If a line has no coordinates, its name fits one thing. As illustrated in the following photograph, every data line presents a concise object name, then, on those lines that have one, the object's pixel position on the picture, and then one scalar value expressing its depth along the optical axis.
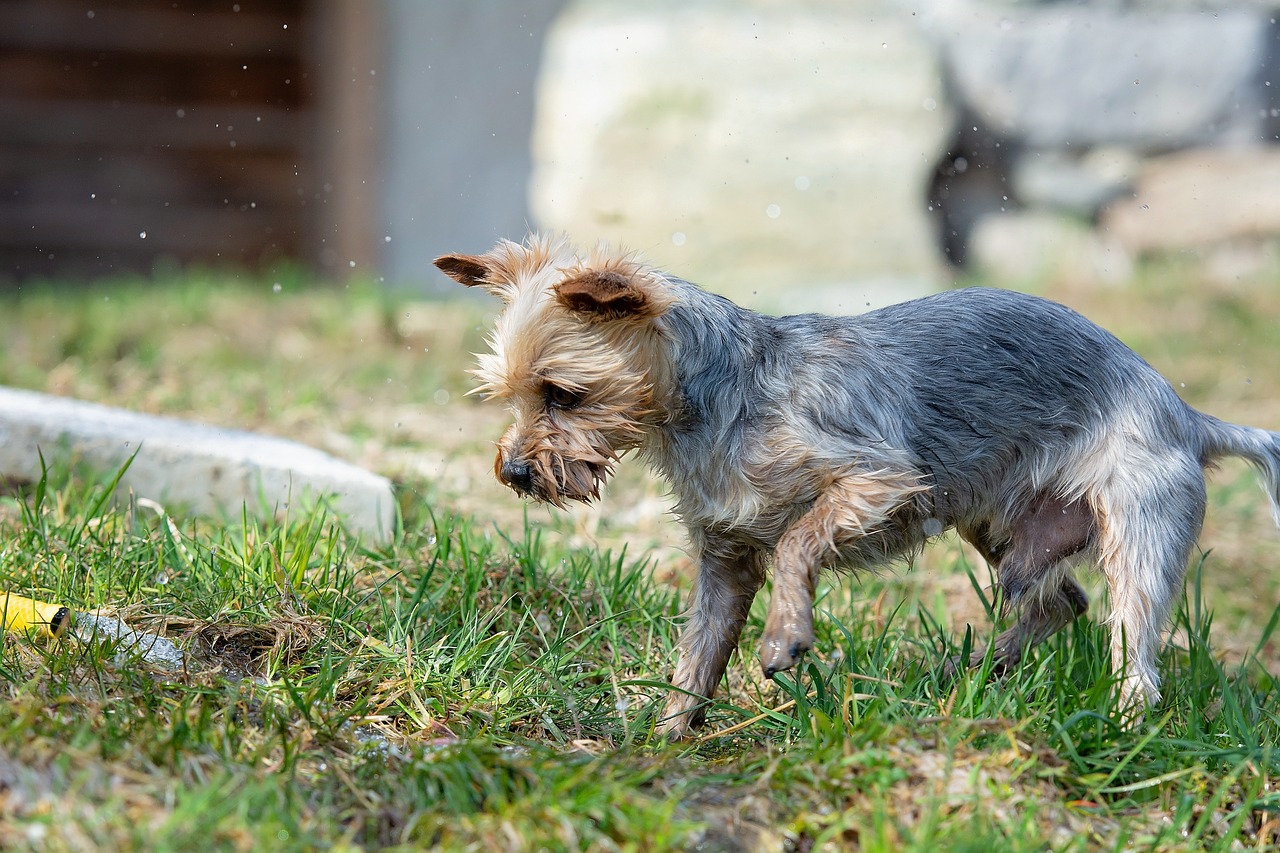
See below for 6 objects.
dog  3.07
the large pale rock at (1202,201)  8.77
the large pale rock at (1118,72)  8.66
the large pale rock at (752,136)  8.55
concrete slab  4.24
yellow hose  3.02
